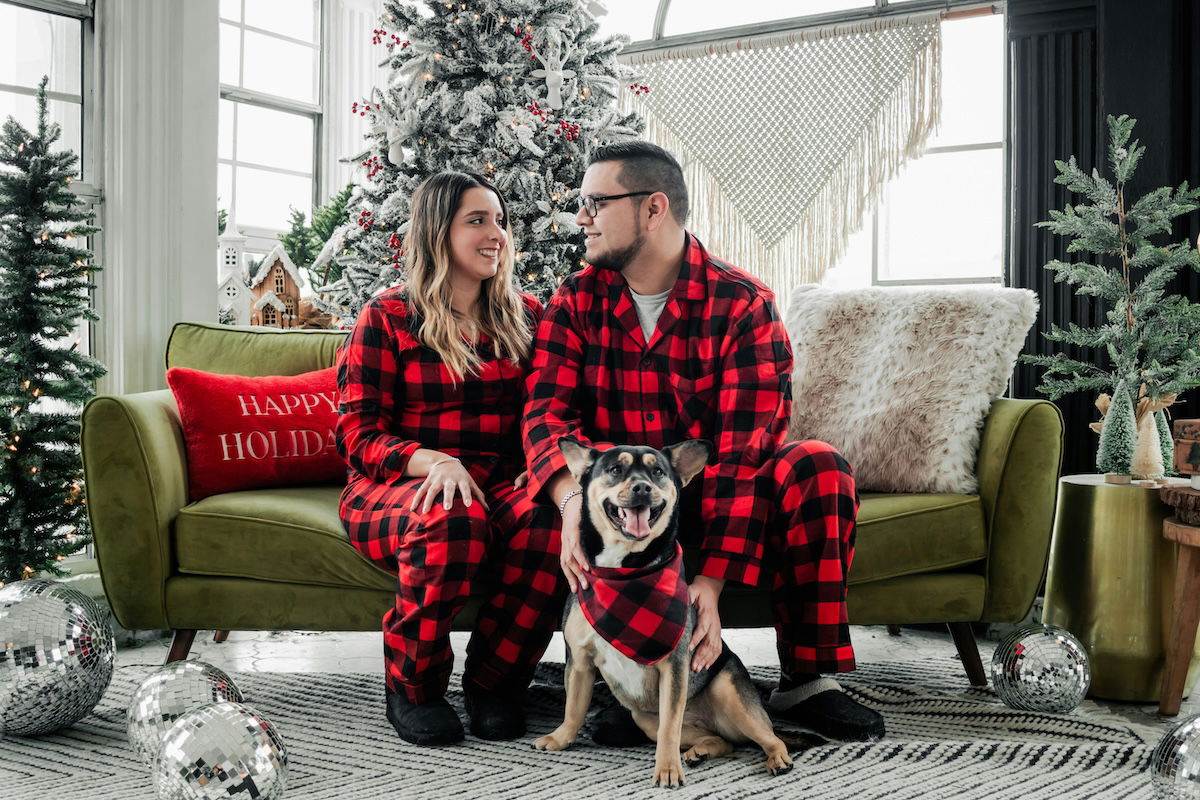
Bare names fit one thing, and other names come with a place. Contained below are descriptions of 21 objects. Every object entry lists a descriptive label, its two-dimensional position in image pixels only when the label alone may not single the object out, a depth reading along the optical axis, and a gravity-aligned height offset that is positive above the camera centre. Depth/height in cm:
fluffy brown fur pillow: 236 +5
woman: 188 -15
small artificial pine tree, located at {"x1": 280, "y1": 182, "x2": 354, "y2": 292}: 476 +76
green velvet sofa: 212 -34
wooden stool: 215 -48
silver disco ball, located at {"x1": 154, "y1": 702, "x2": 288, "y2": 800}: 145 -54
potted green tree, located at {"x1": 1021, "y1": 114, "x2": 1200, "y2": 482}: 240 +17
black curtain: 317 +95
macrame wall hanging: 464 +132
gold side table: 223 -44
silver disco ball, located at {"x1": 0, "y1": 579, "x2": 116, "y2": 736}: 187 -51
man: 191 -3
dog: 168 -40
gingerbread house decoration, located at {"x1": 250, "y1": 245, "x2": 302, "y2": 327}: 430 +43
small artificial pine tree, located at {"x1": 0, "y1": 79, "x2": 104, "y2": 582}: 267 +9
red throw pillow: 234 -9
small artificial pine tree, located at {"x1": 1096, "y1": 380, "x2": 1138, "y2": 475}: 238 -10
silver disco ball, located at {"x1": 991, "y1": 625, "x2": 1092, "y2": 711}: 206 -57
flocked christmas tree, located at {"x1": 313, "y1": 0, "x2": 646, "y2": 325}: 371 +101
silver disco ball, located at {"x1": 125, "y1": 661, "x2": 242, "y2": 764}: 170 -53
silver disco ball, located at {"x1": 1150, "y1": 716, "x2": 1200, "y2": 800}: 147 -55
